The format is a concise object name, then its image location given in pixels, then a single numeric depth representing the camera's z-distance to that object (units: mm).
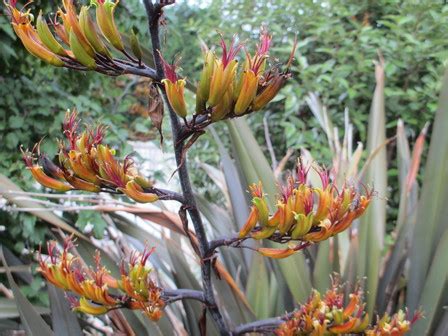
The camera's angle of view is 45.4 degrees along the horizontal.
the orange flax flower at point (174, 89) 648
